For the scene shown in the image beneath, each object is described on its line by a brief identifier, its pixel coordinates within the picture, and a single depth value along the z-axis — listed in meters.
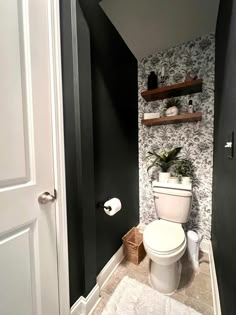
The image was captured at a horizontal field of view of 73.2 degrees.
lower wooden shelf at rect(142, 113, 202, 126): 1.60
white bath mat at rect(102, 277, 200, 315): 1.14
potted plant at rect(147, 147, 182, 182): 1.75
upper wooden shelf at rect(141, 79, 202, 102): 1.57
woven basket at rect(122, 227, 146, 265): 1.60
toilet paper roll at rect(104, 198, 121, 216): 1.27
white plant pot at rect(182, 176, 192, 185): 1.63
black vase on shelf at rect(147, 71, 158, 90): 1.83
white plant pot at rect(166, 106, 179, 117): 1.70
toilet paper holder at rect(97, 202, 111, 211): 1.27
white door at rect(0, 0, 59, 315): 0.71
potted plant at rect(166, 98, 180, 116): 1.71
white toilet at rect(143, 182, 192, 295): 1.21
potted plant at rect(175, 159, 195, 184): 1.72
